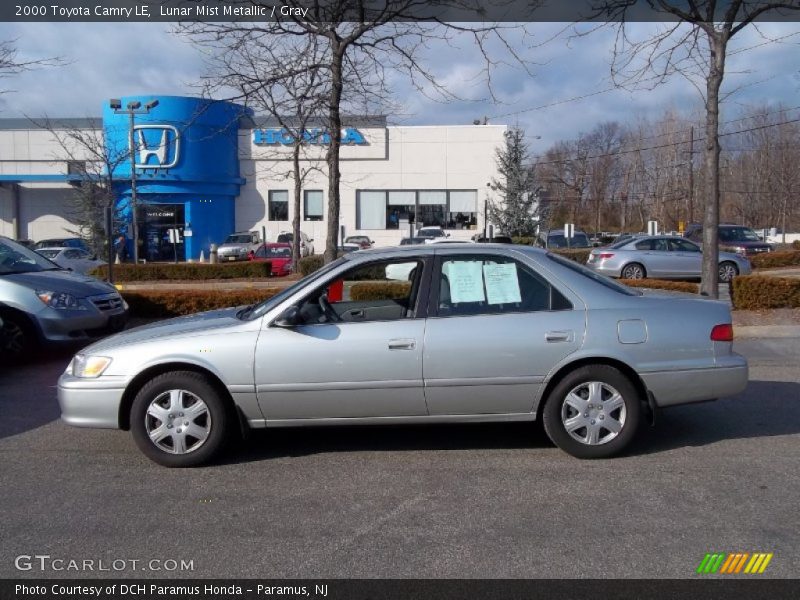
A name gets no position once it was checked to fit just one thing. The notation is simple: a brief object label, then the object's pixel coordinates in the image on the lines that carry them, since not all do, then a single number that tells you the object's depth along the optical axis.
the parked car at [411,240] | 29.82
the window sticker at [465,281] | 5.52
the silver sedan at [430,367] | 5.30
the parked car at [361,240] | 38.59
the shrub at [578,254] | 25.48
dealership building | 41.31
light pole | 27.03
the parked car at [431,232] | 38.34
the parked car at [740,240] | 27.73
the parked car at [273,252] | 31.67
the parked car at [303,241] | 36.09
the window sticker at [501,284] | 5.53
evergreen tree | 35.75
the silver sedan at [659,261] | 20.70
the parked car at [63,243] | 37.56
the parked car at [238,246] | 35.41
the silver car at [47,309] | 9.24
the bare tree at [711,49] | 11.76
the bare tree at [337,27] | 11.30
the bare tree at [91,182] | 34.28
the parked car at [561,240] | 34.22
